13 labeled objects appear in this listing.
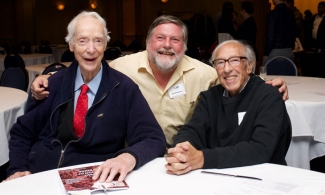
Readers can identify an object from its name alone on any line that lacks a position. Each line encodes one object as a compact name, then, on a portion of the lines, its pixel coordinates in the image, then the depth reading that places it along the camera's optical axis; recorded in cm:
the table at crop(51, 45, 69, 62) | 1294
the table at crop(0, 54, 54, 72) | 827
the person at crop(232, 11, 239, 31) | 751
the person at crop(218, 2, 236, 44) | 717
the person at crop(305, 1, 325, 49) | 838
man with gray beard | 272
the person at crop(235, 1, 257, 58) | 662
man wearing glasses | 175
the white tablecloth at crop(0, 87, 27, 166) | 282
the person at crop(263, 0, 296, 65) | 617
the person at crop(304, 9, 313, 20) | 1215
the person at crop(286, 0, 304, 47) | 1101
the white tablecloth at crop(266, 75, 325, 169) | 307
